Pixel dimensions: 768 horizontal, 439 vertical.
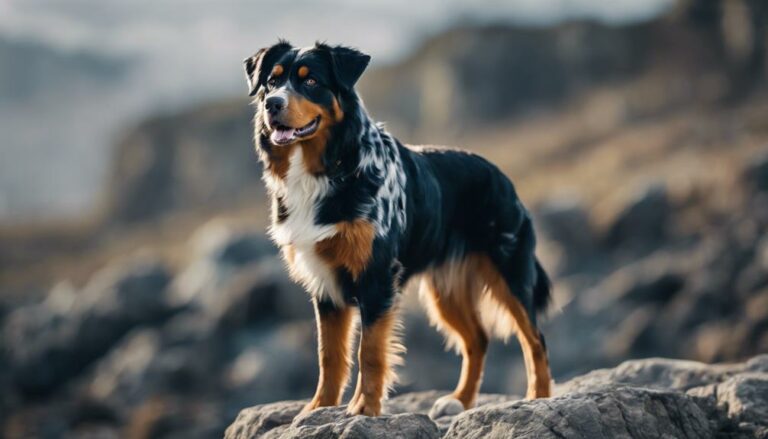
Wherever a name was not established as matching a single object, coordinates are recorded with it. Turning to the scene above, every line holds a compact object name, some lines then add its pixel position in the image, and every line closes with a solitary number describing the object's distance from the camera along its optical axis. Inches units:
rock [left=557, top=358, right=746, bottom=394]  291.6
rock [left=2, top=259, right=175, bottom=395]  1019.9
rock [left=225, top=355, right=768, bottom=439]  221.0
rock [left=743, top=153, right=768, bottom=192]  1035.9
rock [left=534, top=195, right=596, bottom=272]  1174.3
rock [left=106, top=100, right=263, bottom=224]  2903.5
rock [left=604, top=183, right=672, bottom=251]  1146.7
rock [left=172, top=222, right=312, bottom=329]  956.0
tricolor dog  253.6
